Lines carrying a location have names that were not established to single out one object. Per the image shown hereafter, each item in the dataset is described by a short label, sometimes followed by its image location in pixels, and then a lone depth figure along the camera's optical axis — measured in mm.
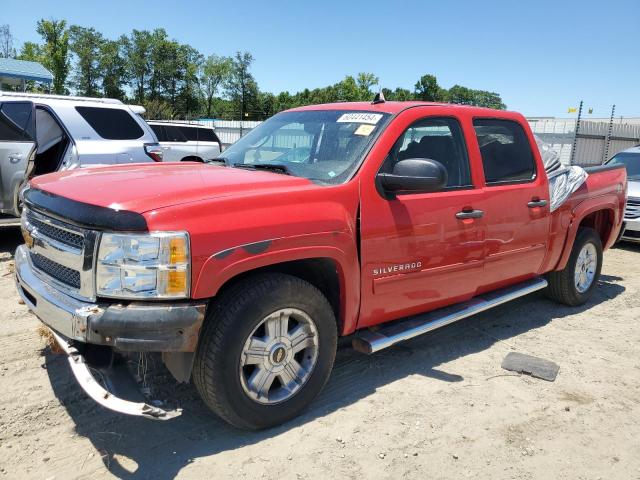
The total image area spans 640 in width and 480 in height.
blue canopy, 29109
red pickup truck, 2541
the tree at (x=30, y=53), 51656
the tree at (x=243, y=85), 86250
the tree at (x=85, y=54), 76750
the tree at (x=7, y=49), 57844
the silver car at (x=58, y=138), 6879
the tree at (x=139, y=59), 80750
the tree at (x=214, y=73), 86938
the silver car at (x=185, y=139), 14141
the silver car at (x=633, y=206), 8758
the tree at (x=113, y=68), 78250
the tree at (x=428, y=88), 92150
